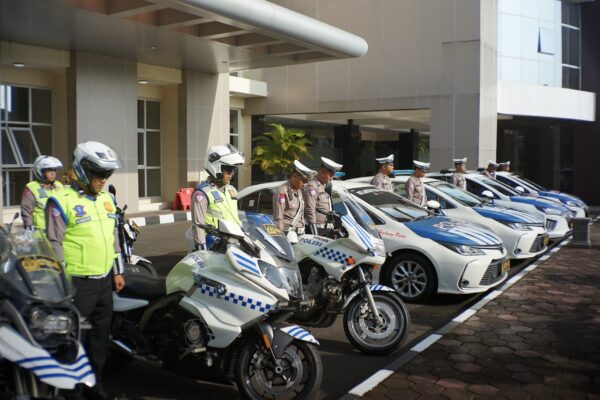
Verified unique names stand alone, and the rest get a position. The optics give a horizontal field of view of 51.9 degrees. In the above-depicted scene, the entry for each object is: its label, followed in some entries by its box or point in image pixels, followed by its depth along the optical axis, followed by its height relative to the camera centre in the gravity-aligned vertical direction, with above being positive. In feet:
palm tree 70.79 +2.29
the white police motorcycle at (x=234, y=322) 13.08 -3.33
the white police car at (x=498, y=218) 30.53 -2.43
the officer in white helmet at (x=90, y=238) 12.45 -1.40
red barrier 61.00 -2.92
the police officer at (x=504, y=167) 60.43 +0.30
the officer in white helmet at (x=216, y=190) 18.57 -0.62
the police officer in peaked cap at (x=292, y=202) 21.49 -1.15
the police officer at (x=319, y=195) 22.79 -0.93
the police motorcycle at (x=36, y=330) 9.25 -2.49
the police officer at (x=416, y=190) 31.17 -1.02
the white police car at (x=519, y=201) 38.40 -2.01
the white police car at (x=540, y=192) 46.14 -1.71
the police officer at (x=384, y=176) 31.81 -0.32
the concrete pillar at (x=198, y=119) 62.69 +5.33
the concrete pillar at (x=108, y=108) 52.11 +5.40
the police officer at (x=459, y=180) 39.52 -0.64
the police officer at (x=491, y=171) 45.70 -0.08
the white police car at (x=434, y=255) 23.12 -3.25
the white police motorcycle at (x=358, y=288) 17.15 -3.30
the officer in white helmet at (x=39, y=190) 23.41 -0.82
